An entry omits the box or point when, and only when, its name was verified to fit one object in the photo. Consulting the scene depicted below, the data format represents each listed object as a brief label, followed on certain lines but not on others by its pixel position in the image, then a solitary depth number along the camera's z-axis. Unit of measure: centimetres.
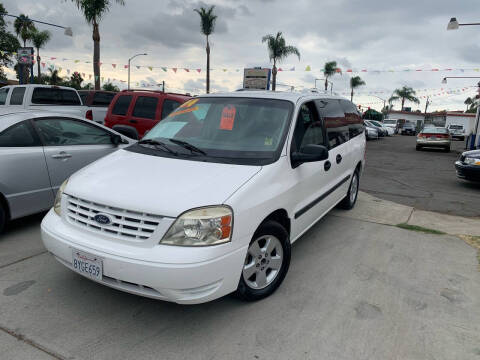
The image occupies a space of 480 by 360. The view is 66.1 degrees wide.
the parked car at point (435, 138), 1986
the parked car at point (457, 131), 3770
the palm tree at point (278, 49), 3012
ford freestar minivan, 252
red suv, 859
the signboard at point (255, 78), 2442
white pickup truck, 1033
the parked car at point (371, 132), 2694
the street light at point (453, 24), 1609
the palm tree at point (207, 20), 2895
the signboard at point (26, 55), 1655
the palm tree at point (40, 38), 3684
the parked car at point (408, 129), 4106
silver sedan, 431
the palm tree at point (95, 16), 1981
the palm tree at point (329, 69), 4428
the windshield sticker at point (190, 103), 432
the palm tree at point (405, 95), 6962
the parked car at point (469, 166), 855
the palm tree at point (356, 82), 5595
